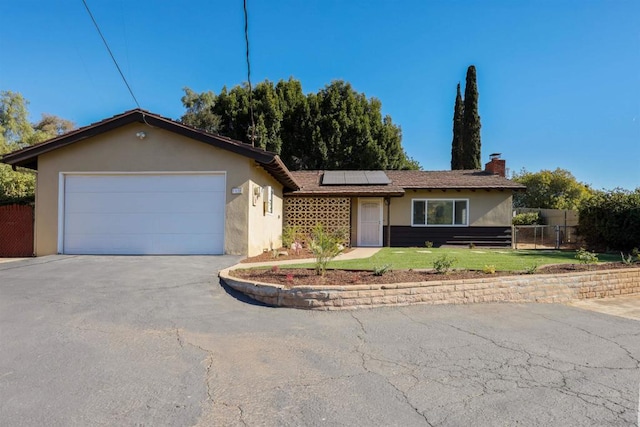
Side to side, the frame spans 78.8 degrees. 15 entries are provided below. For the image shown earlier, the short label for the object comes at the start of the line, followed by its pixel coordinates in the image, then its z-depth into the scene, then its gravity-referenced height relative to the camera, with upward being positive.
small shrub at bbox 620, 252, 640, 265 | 9.95 -1.16
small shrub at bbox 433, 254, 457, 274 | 8.06 -1.05
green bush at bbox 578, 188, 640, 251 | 14.80 -0.09
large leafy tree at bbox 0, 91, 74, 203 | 14.49 +5.73
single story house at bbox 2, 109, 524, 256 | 10.76 +0.67
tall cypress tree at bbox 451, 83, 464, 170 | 30.12 +6.66
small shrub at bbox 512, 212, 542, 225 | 25.33 -0.15
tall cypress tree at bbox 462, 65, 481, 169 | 28.00 +6.53
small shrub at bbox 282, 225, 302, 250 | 15.72 -0.71
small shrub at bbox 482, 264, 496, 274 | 8.06 -1.11
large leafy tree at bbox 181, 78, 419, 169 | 27.33 +6.49
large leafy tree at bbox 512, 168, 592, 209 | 33.59 +2.55
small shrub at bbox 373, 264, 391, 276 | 7.67 -1.10
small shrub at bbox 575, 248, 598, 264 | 10.19 -1.09
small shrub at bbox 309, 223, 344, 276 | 7.72 -0.69
